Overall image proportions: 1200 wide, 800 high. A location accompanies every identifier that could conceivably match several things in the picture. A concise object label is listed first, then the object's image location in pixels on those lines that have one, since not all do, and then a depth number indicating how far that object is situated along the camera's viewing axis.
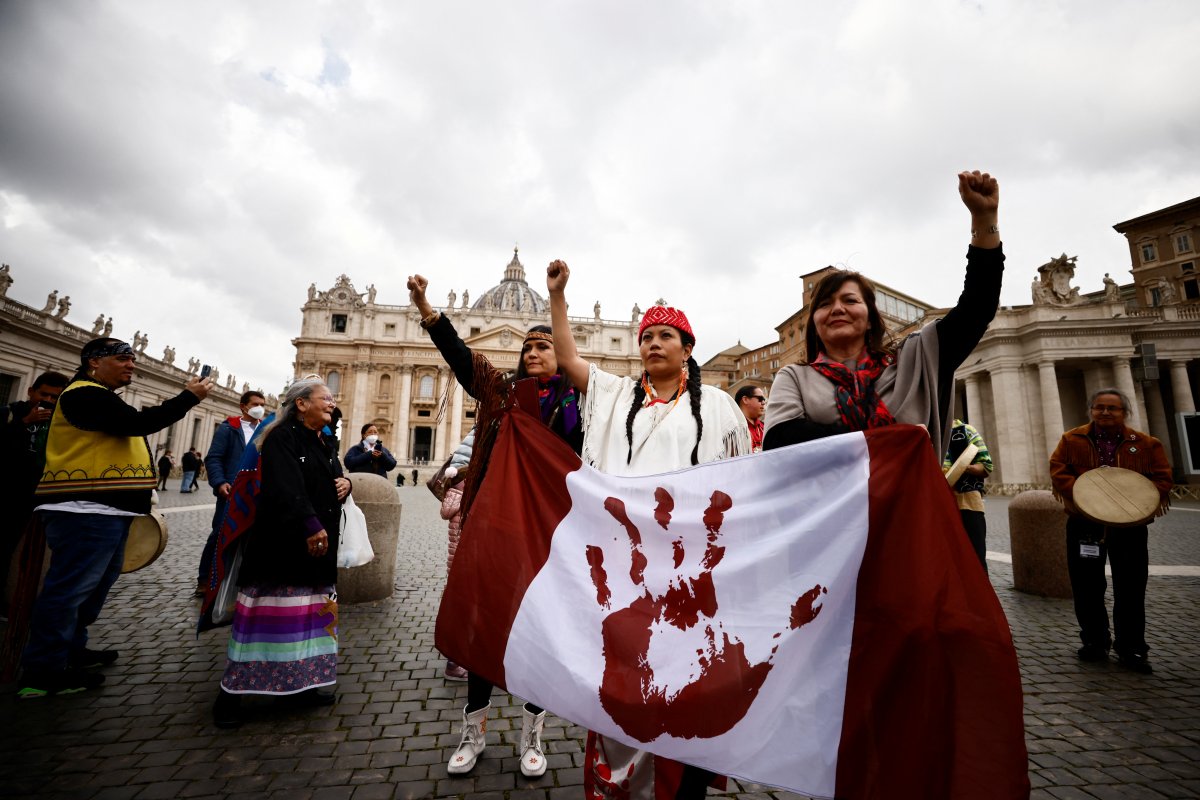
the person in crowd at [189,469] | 21.59
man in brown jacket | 4.29
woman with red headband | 2.26
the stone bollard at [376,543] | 5.96
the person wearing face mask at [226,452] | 5.98
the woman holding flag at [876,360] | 1.75
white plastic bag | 3.86
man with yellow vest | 3.42
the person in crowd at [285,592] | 3.25
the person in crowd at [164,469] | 24.19
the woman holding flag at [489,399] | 2.70
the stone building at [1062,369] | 25.33
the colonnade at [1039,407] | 24.94
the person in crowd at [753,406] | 6.47
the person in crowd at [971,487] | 5.59
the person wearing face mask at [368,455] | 7.71
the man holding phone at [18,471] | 4.62
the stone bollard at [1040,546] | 6.49
